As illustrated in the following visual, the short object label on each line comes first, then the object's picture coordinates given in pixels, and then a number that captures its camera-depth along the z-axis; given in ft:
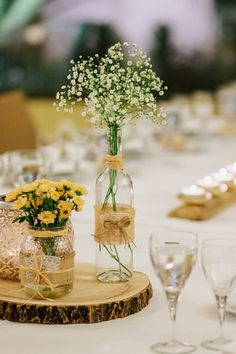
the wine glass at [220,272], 5.66
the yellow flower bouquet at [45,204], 6.10
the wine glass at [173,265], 5.56
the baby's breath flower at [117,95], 6.31
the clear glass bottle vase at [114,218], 6.48
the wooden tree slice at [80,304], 6.05
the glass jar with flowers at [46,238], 6.13
